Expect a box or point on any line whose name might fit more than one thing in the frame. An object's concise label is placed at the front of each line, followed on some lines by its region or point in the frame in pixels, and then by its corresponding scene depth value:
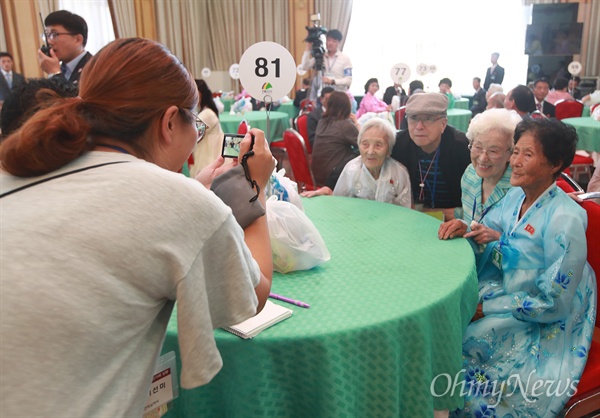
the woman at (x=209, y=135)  3.69
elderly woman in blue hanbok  1.54
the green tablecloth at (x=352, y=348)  1.19
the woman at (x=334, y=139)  4.01
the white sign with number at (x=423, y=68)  7.54
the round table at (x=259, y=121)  6.11
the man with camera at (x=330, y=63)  7.07
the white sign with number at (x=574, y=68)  8.56
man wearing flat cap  2.60
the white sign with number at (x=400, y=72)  5.84
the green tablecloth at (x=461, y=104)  7.88
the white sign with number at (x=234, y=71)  8.89
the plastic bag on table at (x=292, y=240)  1.54
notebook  1.20
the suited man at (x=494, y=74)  9.27
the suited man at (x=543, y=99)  6.10
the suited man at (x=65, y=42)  3.08
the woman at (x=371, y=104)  7.59
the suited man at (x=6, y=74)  6.98
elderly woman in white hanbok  2.59
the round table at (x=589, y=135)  4.78
